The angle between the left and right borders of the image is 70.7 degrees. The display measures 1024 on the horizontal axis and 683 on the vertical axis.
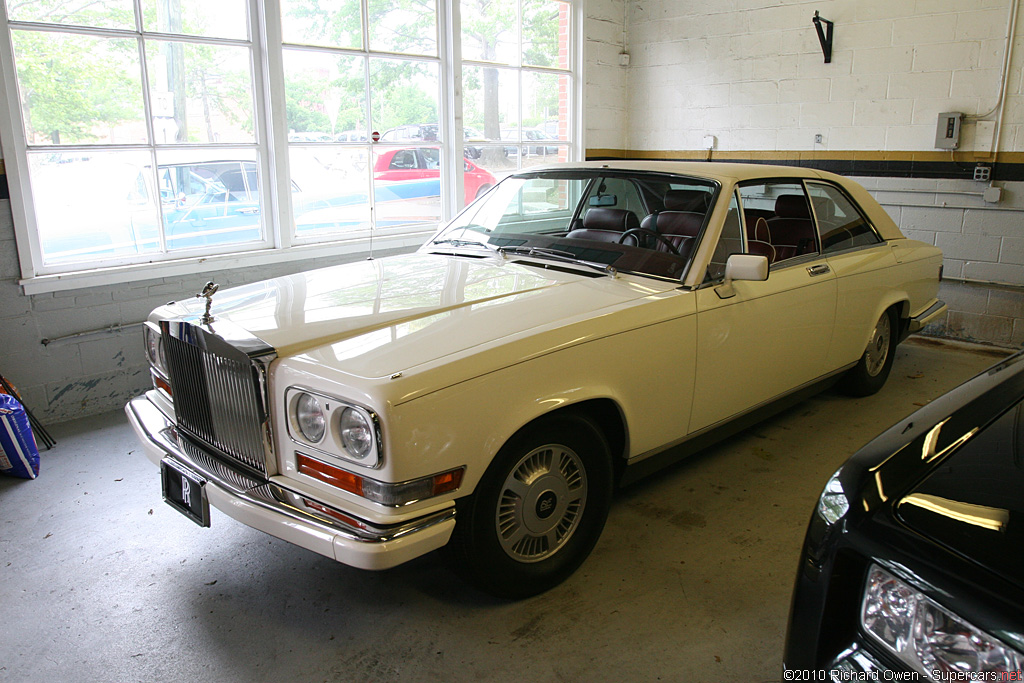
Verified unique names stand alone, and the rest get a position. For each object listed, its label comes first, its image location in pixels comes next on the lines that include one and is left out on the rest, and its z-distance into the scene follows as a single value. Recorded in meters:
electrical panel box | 5.73
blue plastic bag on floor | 3.60
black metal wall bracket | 6.36
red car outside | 5.98
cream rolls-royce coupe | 2.12
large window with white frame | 4.32
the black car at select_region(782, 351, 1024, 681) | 1.18
